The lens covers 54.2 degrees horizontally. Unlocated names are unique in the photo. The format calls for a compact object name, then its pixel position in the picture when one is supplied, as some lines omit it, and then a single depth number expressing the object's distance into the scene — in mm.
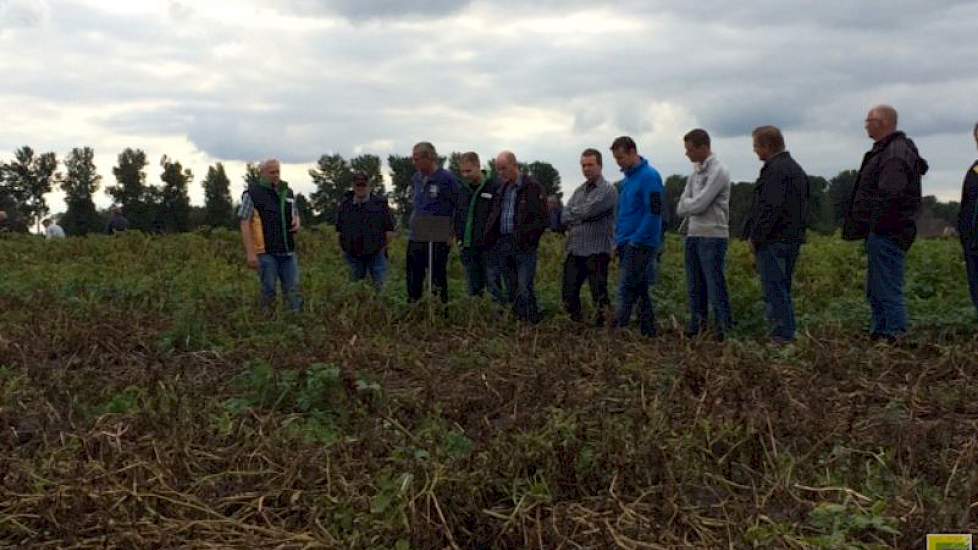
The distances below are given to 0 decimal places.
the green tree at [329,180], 75500
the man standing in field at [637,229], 7852
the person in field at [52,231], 20719
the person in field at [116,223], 22527
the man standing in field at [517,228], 8461
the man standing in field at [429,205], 9062
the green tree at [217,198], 73188
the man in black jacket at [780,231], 7219
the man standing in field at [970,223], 7055
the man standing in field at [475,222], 8789
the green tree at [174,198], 76688
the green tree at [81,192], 73750
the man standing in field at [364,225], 9578
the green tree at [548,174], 66625
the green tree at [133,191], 77000
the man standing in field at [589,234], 8203
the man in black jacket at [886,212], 6941
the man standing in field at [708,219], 7566
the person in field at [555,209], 11648
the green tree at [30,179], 95688
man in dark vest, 8820
